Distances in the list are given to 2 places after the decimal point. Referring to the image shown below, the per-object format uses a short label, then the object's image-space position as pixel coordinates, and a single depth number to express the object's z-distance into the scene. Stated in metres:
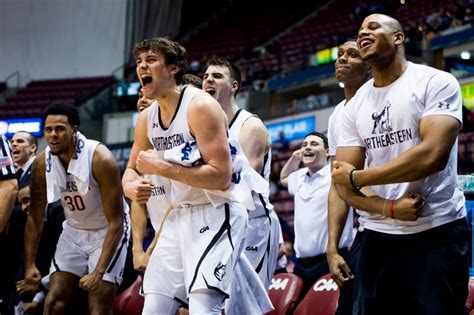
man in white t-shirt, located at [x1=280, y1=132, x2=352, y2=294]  6.31
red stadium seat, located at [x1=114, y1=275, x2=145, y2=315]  6.62
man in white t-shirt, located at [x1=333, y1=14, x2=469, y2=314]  3.29
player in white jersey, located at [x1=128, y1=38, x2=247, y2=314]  3.69
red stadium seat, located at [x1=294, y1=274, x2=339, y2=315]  5.46
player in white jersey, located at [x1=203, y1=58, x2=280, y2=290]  4.75
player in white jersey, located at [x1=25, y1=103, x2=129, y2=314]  5.43
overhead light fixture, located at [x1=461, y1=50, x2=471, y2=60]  14.25
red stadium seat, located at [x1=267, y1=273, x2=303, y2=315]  5.77
